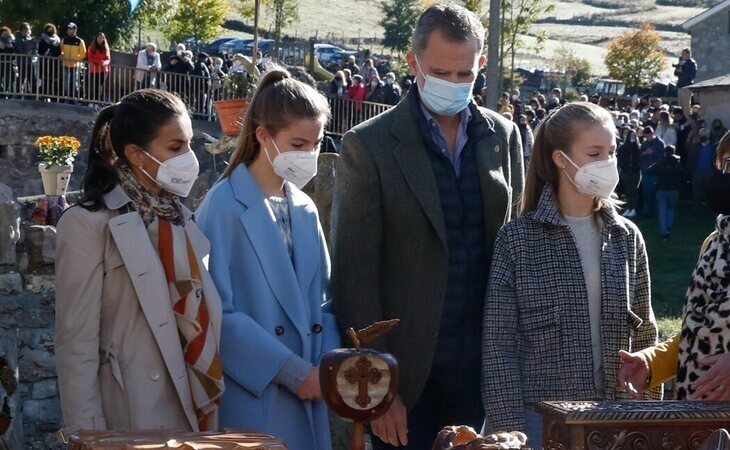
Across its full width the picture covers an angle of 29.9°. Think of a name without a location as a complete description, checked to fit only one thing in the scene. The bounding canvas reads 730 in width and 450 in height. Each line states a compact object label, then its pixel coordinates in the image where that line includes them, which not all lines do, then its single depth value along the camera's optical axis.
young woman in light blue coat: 4.20
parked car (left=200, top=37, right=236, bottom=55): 50.43
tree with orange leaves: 53.88
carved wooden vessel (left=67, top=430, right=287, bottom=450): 2.81
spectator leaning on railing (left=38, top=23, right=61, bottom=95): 28.44
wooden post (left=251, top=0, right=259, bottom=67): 22.35
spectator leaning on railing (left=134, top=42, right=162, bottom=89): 27.97
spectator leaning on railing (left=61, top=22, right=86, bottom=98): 28.36
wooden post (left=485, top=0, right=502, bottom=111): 15.88
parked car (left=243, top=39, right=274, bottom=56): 49.64
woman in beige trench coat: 3.91
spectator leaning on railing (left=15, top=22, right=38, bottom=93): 28.16
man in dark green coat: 4.37
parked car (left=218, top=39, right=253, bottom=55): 51.94
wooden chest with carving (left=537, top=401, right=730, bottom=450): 2.91
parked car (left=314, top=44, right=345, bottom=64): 51.19
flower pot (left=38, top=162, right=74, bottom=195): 21.41
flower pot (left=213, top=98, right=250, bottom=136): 8.72
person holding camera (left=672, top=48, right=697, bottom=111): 33.19
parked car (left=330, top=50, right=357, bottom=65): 50.94
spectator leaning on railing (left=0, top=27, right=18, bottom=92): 28.11
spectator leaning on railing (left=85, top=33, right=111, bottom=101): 28.22
